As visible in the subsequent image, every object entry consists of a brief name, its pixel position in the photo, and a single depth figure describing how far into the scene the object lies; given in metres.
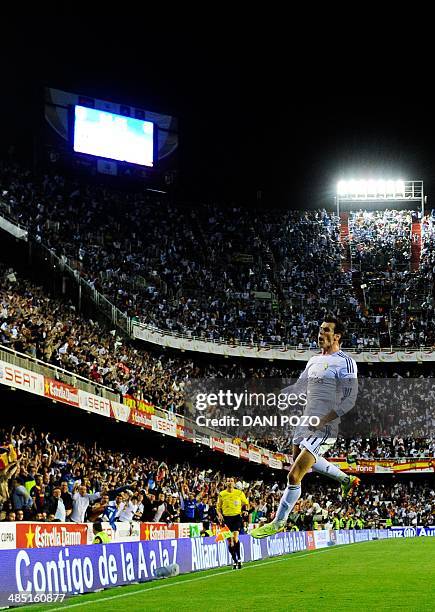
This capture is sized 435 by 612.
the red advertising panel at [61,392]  25.52
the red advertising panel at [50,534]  16.58
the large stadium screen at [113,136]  50.94
